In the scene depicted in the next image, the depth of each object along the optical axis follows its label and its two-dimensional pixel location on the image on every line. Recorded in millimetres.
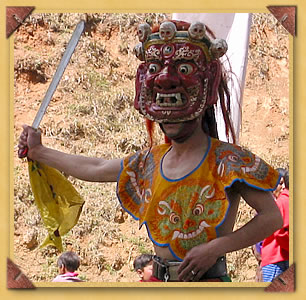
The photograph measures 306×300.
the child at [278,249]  7886
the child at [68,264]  8468
